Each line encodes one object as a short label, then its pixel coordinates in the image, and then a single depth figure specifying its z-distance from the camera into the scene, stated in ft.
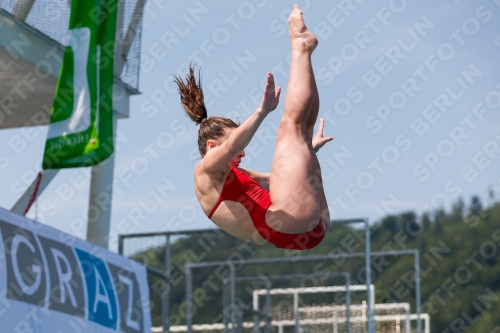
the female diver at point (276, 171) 27.07
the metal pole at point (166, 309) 58.46
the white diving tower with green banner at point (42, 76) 56.13
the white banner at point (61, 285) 40.63
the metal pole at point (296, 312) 68.23
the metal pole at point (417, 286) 77.70
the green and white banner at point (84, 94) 54.39
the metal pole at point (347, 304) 64.48
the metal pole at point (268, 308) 69.77
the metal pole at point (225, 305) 65.21
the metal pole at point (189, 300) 61.62
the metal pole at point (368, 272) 59.82
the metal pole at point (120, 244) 63.93
